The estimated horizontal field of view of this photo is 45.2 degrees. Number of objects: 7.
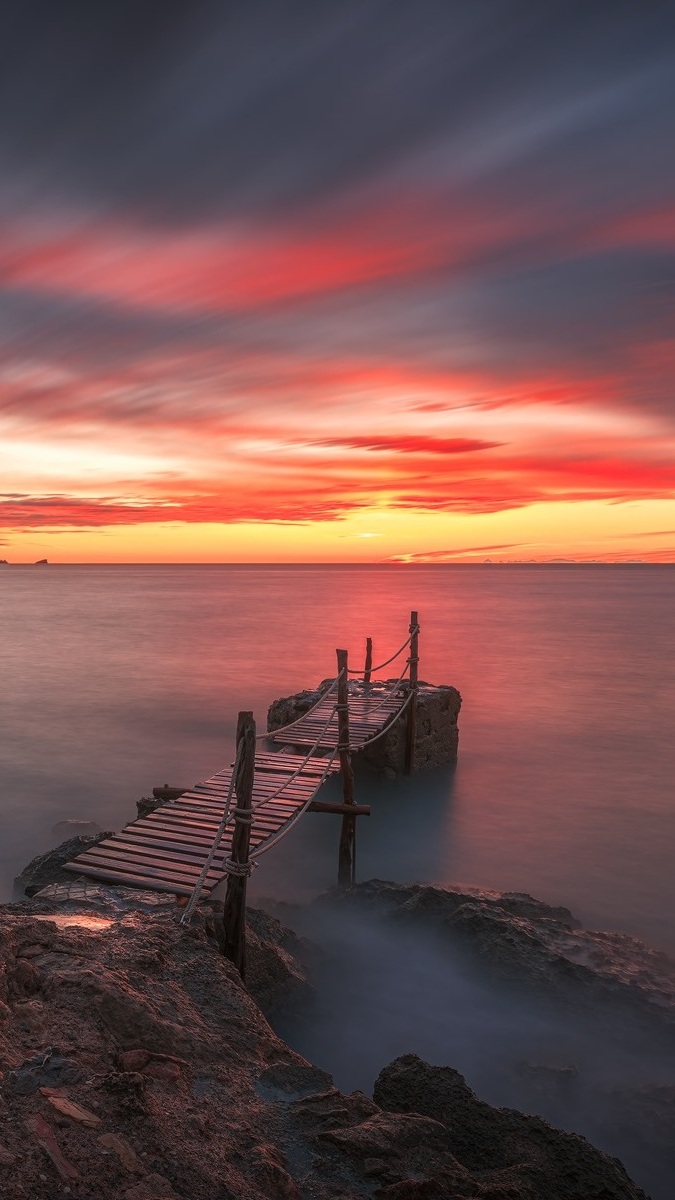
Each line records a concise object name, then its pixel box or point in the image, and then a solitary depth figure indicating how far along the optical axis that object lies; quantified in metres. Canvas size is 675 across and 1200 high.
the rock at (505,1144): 4.09
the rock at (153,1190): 3.17
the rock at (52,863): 8.68
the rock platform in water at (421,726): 14.20
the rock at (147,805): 10.52
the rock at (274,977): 6.67
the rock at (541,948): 7.23
